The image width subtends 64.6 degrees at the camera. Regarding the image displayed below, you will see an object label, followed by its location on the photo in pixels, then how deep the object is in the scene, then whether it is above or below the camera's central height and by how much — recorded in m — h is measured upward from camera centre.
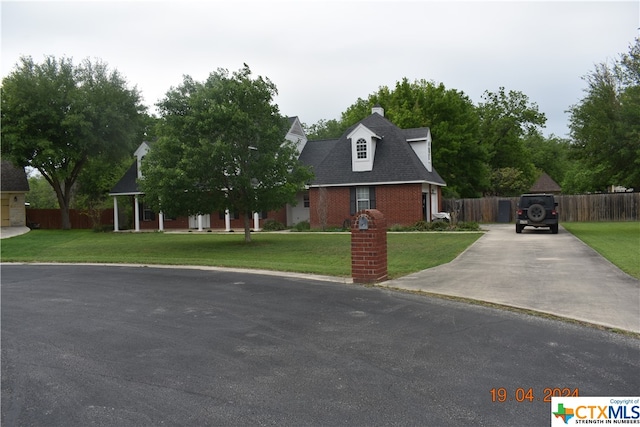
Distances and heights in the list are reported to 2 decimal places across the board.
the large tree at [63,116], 32.41 +6.70
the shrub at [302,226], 30.33 -0.94
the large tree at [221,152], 18.94 +2.34
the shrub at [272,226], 31.45 -0.90
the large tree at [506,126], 51.06 +8.04
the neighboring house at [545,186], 61.01 +2.23
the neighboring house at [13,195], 37.88 +1.76
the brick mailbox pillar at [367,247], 10.66 -0.81
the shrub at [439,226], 27.76 -1.04
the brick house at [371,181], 29.36 +1.63
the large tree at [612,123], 21.61 +3.57
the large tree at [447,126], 39.78 +6.51
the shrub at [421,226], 27.94 -1.03
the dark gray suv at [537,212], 24.44 -0.37
